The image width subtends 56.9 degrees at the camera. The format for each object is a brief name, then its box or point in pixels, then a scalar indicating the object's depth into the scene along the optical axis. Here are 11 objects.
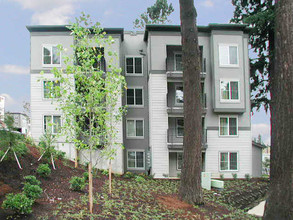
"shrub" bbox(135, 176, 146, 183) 16.71
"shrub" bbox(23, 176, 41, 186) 8.02
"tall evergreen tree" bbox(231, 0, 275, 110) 20.42
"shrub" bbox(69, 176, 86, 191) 9.09
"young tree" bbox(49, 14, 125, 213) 7.01
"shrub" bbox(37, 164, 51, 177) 9.42
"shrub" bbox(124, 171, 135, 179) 18.05
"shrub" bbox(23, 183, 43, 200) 6.92
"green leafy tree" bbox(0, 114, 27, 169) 8.55
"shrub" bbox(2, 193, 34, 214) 5.97
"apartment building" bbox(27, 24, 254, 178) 20.33
